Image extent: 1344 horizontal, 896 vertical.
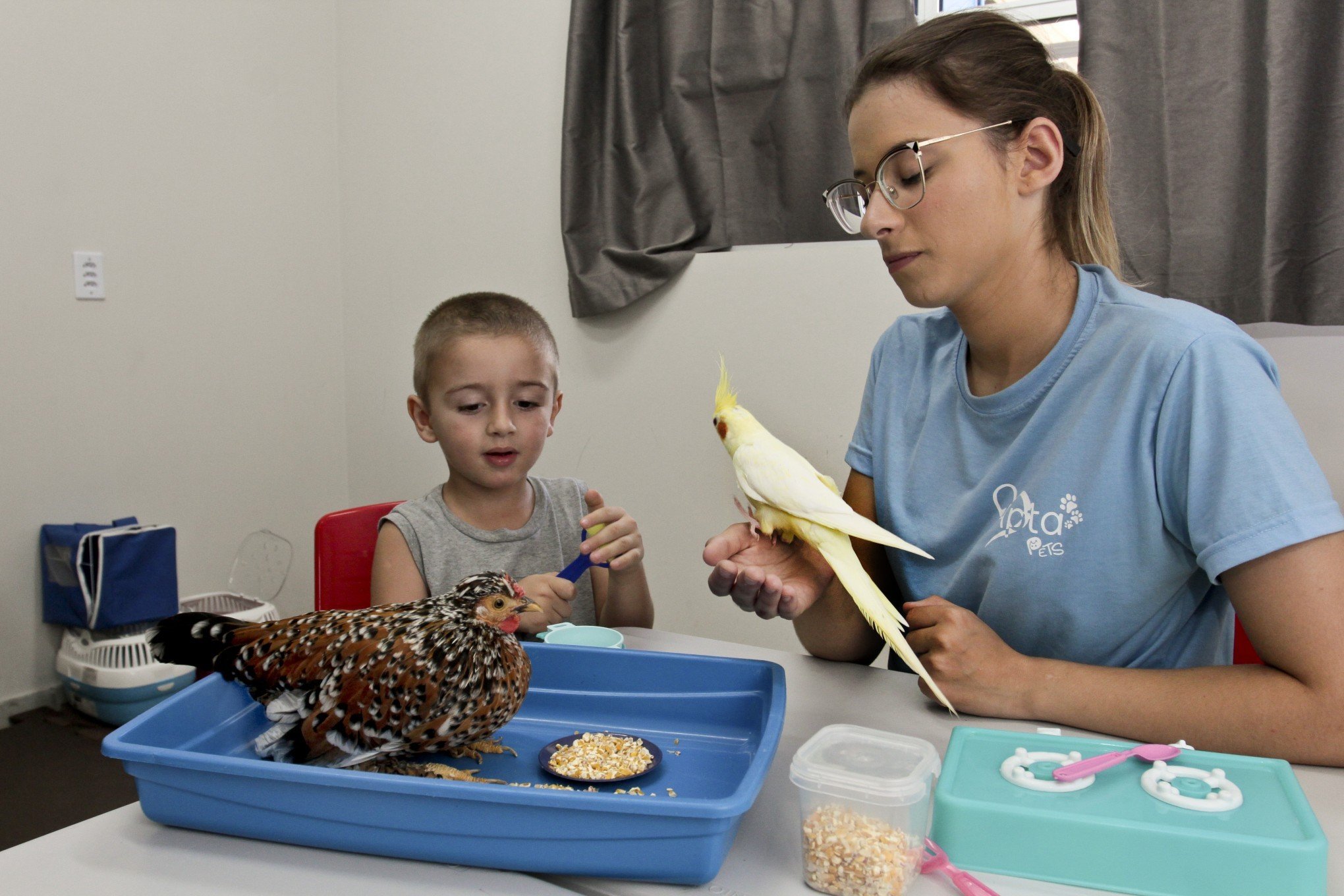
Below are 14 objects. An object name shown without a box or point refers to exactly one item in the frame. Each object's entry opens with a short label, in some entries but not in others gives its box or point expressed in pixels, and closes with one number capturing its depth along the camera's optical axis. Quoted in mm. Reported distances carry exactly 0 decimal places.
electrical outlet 2814
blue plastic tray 682
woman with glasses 921
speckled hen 797
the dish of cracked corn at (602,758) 870
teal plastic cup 1238
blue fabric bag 2648
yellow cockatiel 956
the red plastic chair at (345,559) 1579
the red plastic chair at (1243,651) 1243
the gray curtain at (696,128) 2352
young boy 1555
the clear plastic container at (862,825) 677
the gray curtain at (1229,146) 1777
